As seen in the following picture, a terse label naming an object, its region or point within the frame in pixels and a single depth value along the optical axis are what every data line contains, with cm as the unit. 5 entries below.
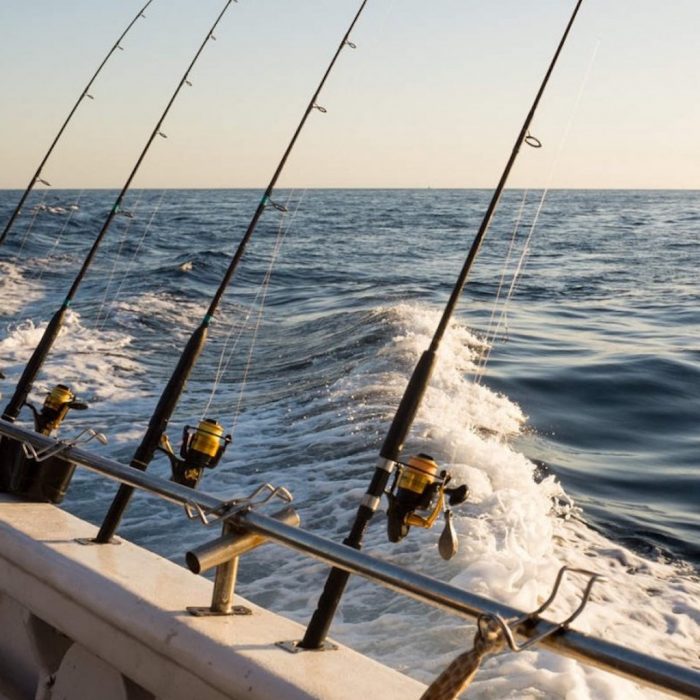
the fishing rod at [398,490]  193
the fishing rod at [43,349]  335
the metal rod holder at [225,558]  181
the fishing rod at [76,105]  508
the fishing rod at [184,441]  259
